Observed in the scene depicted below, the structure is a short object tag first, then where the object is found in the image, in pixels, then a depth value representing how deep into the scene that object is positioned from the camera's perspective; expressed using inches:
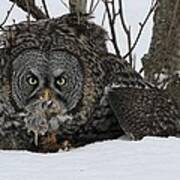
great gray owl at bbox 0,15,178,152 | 407.2
